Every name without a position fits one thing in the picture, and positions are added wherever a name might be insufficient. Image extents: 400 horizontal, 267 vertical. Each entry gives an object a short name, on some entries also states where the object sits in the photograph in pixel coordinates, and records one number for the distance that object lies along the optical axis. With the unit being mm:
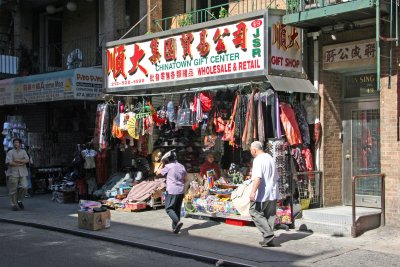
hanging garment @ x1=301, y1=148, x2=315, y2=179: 10391
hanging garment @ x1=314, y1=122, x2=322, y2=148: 10438
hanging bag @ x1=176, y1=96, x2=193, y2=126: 11383
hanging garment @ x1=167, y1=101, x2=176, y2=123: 11930
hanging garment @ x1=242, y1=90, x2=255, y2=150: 10039
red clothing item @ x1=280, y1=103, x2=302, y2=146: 9977
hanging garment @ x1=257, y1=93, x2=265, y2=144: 9914
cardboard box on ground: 9859
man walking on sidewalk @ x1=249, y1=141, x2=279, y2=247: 8172
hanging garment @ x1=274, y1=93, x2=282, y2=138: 9914
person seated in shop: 11773
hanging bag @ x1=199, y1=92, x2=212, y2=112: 11133
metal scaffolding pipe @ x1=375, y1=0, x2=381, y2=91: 8484
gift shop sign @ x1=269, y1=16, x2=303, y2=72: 9953
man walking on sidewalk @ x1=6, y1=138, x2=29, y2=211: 12789
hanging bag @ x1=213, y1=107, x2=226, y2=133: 10930
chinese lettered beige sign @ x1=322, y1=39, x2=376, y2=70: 9852
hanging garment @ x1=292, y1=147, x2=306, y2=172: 10289
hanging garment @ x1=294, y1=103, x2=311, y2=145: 10398
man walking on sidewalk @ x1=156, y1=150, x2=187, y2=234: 9461
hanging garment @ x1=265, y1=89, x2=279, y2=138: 9984
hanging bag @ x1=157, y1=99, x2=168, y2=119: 12227
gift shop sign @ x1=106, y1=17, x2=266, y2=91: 10219
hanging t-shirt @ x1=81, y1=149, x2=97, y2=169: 14023
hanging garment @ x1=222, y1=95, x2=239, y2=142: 10516
